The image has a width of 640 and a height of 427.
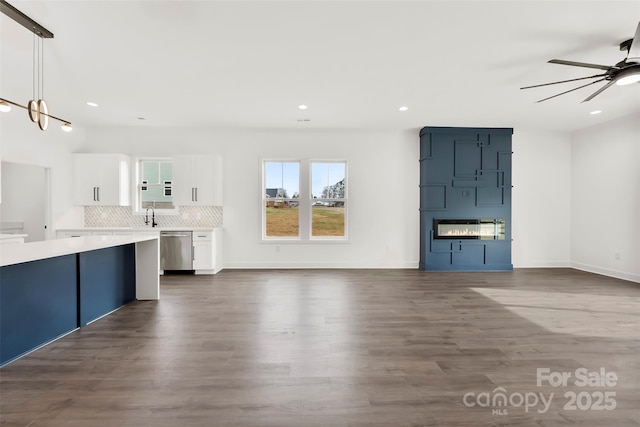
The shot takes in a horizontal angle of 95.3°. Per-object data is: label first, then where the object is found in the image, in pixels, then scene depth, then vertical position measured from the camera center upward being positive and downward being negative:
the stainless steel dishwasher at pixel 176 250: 5.51 -0.73
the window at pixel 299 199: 6.17 +0.26
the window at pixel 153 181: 6.02 +0.63
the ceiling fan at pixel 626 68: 2.50 +1.34
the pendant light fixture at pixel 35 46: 2.42 +1.65
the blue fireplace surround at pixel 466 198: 5.84 +0.27
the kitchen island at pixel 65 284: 2.28 -0.73
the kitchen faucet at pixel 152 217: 5.95 -0.13
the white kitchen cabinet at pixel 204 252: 5.52 -0.77
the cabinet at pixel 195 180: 5.77 +0.62
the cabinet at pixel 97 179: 5.67 +0.63
